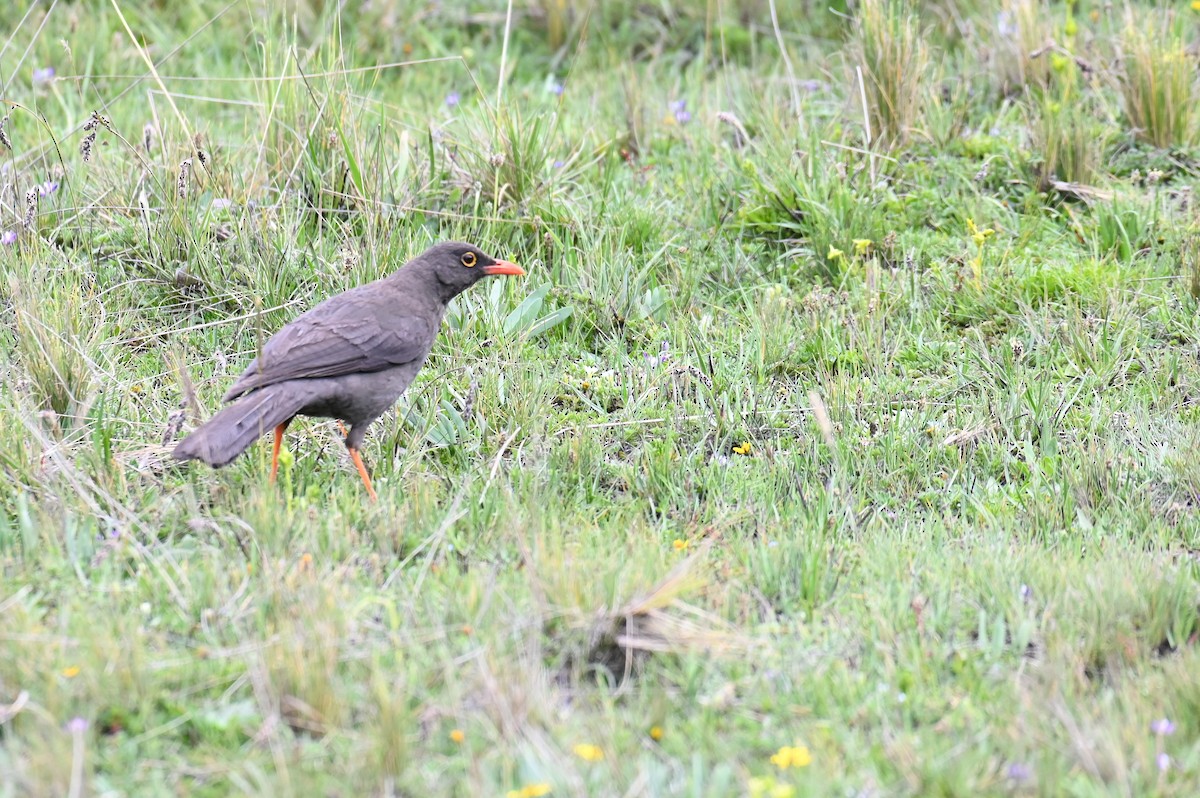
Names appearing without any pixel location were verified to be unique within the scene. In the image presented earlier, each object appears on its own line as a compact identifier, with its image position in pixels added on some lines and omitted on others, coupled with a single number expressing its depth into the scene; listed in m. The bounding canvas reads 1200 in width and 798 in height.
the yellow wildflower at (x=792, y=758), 6.46
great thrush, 9.21
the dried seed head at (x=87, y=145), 11.07
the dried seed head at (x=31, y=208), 11.69
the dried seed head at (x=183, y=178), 11.98
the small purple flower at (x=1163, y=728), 6.53
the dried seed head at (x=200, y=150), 11.82
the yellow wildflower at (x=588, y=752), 6.37
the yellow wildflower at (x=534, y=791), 6.12
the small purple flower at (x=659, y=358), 11.77
